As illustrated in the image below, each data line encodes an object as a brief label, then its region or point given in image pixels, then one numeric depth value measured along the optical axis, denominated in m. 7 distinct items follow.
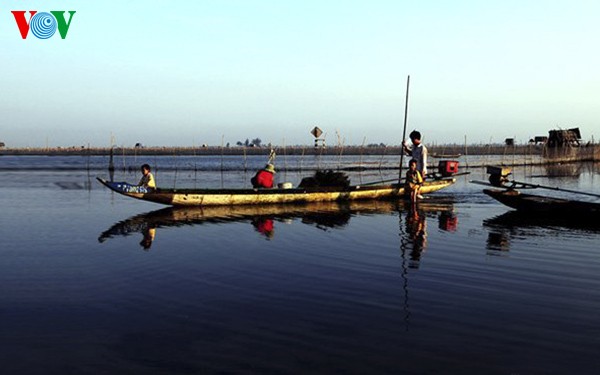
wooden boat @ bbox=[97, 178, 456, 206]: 16.73
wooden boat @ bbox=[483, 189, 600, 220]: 13.77
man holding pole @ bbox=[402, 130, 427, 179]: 16.98
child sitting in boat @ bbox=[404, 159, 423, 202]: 17.08
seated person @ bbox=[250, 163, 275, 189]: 18.42
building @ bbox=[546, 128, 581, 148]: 58.41
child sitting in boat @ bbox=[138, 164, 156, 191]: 16.80
